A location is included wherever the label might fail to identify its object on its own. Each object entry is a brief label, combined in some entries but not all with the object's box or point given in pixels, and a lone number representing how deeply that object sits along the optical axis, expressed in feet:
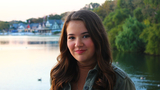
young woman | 4.44
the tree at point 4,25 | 303.15
